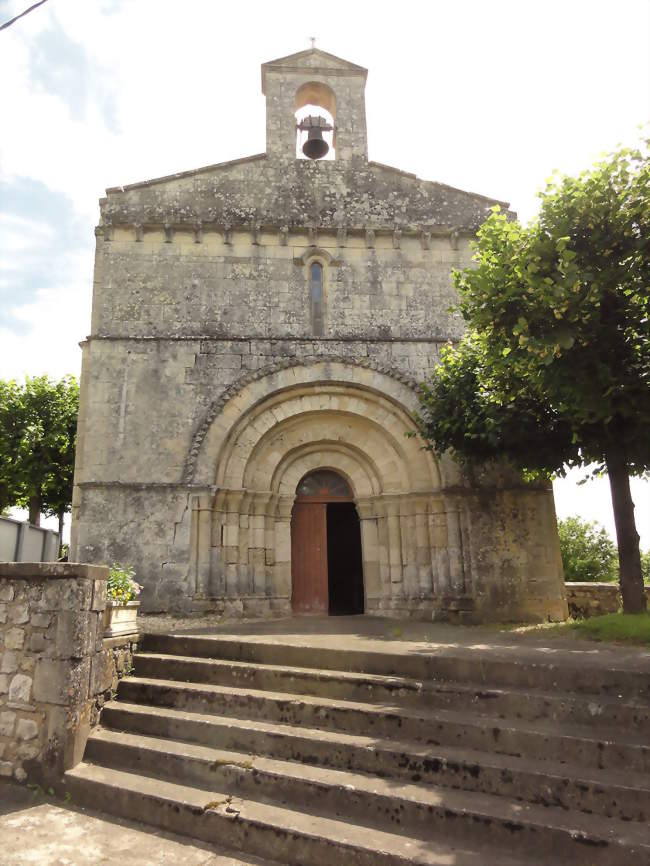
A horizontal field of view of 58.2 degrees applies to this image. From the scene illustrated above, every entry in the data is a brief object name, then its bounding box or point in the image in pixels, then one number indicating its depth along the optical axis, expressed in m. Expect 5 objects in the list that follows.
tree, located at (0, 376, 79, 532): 17.34
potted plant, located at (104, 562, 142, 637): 5.63
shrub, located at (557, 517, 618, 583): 19.47
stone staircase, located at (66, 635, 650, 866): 3.35
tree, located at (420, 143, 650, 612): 6.47
